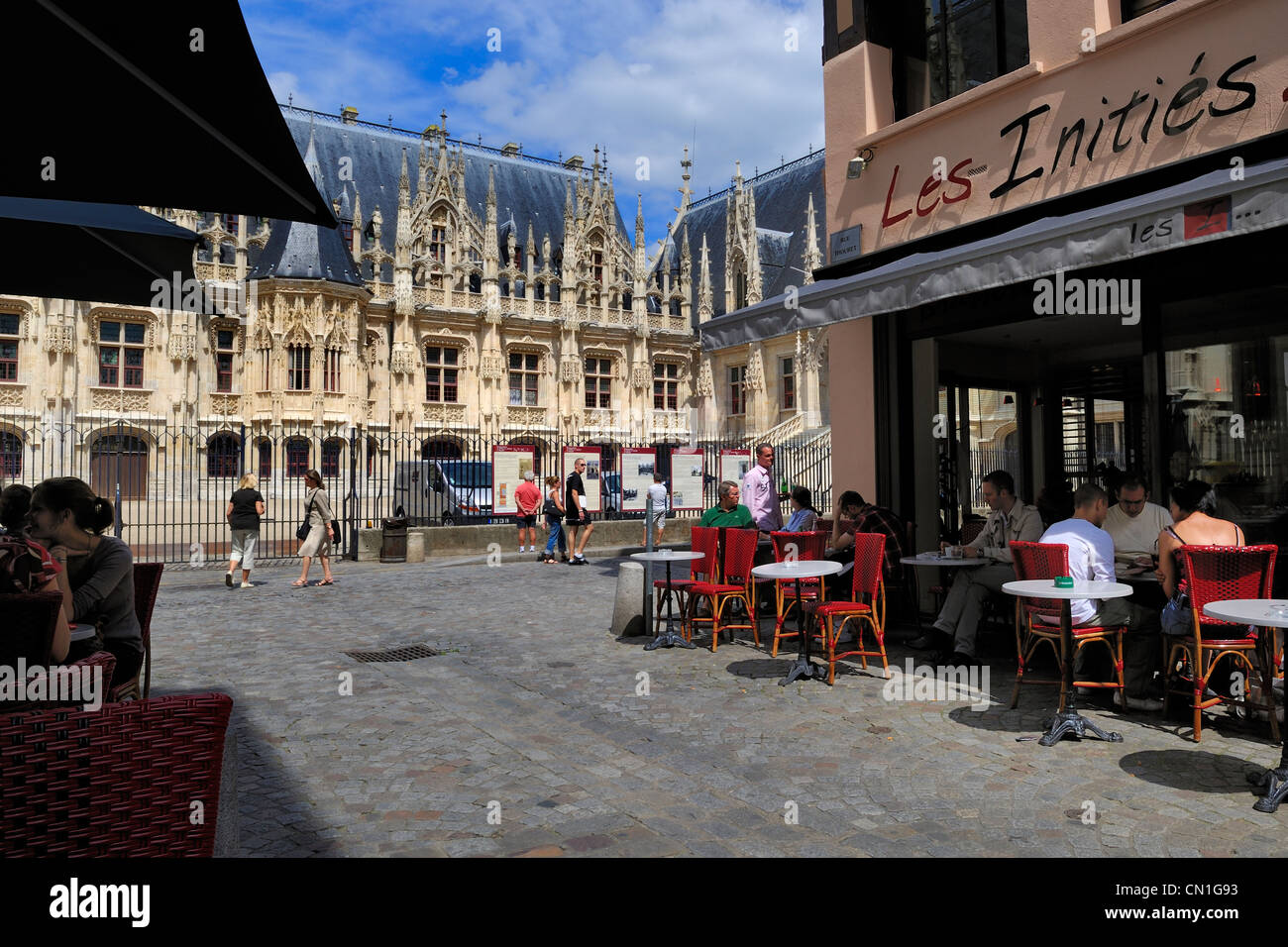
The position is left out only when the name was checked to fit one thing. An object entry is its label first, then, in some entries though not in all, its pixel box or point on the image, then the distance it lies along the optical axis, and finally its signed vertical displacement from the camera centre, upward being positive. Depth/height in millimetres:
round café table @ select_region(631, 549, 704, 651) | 7184 -1096
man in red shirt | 15789 -69
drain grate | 7062 -1304
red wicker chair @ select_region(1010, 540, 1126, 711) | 4871 -778
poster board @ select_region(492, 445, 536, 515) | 16484 +517
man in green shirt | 8008 -176
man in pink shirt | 8977 -31
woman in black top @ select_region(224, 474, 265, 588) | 11719 -259
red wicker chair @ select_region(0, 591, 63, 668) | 2861 -412
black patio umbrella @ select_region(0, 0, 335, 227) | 3168 +1595
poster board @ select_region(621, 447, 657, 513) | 17297 +510
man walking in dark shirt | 14930 -312
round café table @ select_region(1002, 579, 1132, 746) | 4484 -781
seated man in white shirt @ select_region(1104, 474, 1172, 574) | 5645 -254
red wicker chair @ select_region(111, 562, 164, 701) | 4750 -465
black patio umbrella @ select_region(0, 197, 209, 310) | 4602 +1467
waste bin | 15398 -813
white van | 16953 +172
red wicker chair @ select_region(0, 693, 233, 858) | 1749 -585
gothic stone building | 27641 +6351
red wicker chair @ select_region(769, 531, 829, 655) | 6688 -517
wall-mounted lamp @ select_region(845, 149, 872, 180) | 8273 +3230
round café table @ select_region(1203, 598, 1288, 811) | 3520 -570
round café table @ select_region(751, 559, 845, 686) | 5914 -565
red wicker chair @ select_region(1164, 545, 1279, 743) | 4429 -535
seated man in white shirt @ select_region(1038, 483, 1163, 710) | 5004 -690
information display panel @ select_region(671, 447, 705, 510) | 17328 +331
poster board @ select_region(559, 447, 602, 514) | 17016 +362
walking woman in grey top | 11914 -364
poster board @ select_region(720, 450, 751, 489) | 16656 +596
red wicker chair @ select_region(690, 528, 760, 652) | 6988 -751
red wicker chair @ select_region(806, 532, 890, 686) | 5996 -806
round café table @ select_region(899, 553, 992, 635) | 6367 -533
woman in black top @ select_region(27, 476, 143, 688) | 3840 -250
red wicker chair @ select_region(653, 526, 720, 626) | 7355 -565
